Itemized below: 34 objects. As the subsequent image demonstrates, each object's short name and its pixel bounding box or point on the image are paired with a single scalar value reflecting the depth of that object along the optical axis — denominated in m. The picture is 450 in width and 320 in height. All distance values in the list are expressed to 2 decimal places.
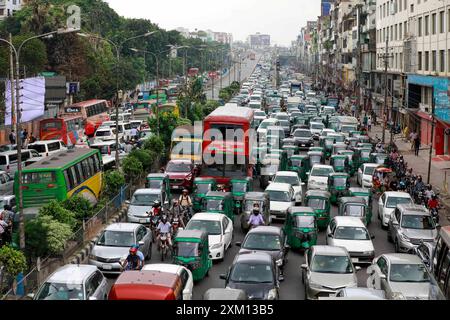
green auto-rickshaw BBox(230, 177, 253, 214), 30.38
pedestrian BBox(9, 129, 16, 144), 47.56
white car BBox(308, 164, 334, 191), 33.58
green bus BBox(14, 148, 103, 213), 26.09
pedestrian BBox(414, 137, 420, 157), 49.03
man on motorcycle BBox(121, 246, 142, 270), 18.50
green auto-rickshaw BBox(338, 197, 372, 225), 26.86
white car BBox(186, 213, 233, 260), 22.56
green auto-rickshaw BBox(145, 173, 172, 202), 30.81
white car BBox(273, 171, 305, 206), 31.78
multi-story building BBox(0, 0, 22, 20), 126.00
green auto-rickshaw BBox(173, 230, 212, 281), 19.78
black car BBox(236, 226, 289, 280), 20.66
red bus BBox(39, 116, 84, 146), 50.25
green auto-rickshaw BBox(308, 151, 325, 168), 39.69
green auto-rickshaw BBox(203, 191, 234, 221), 26.41
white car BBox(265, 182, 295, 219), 28.34
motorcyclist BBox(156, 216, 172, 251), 22.73
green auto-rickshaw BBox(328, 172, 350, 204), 32.12
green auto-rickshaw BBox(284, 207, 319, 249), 23.64
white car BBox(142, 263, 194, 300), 16.53
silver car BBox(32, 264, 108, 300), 15.48
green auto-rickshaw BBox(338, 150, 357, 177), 39.82
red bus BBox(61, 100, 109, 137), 60.09
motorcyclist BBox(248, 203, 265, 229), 24.18
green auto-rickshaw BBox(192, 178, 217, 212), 29.23
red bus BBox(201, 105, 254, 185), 33.22
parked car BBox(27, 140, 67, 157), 42.17
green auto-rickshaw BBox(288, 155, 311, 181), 37.47
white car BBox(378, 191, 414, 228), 27.55
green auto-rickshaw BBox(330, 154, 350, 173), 38.53
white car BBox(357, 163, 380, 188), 35.50
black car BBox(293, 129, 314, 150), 49.88
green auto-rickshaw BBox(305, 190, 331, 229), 27.36
